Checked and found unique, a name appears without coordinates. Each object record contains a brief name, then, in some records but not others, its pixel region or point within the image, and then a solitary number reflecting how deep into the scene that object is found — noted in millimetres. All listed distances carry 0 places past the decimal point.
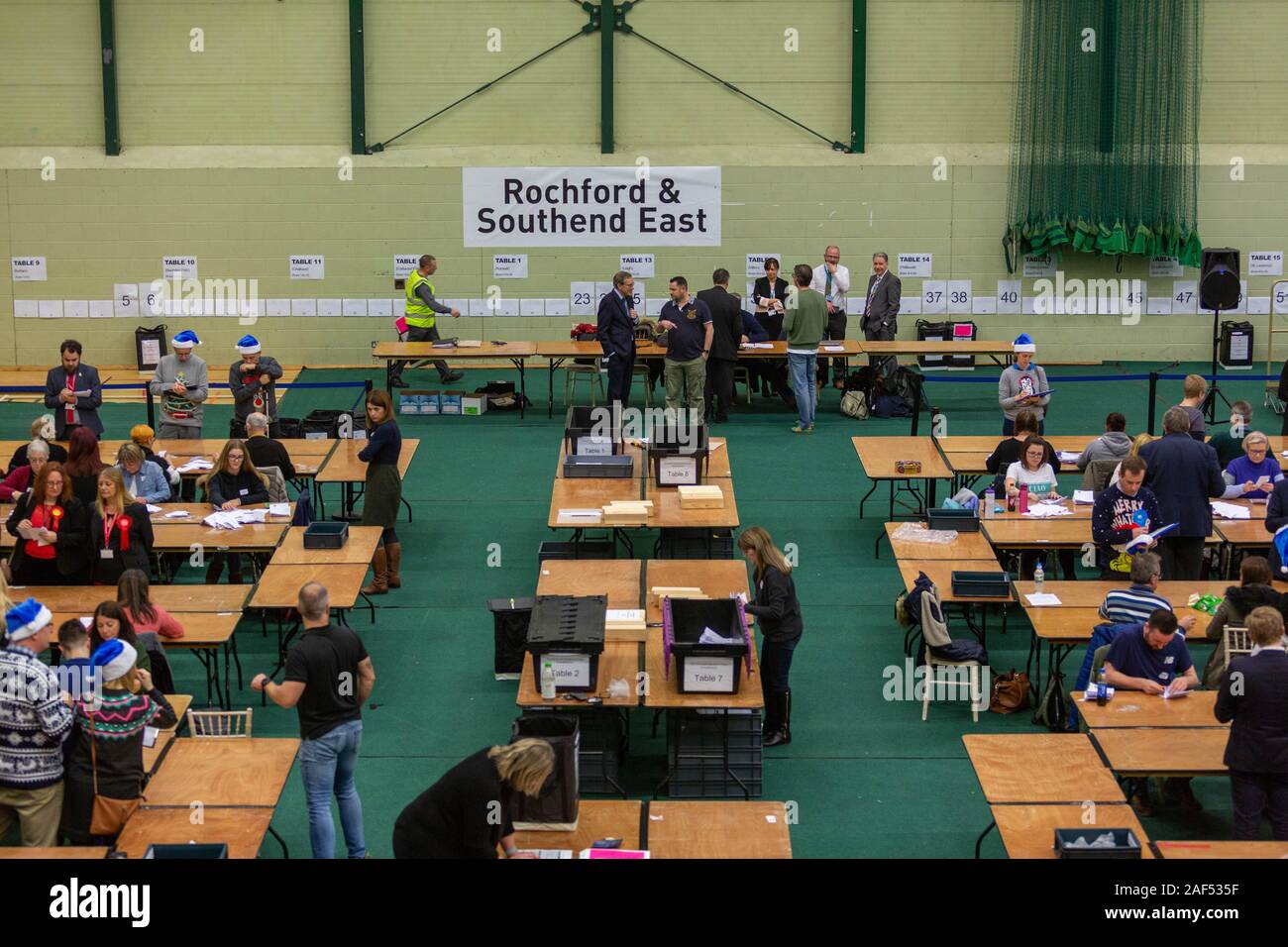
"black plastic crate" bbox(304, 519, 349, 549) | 11289
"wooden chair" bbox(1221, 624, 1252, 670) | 9125
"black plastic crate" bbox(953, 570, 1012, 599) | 10469
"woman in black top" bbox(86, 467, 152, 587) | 10438
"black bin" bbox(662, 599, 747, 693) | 8609
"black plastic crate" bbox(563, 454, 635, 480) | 13062
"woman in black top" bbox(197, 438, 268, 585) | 12164
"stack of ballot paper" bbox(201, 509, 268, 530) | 11711
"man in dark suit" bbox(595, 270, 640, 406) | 17656
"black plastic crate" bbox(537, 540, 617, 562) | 12180
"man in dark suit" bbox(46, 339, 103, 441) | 14250
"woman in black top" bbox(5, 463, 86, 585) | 10430
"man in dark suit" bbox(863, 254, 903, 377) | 20031
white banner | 21078
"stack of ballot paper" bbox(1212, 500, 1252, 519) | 11945
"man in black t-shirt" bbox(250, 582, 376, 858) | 7590
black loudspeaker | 19141
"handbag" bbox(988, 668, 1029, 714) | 10211
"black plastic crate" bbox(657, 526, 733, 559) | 12492
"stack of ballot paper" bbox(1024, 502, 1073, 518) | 12078
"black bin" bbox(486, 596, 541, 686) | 10594
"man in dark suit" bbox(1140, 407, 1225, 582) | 10961
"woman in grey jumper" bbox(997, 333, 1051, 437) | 14555
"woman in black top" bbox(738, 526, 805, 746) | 9391
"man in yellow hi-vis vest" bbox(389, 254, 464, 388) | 19547
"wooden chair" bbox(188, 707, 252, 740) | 8492
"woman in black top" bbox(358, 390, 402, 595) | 11969
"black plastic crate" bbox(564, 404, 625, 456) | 13508
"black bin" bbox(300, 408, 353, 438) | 15492
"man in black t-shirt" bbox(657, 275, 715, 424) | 16991
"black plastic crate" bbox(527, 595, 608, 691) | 8562
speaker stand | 17533
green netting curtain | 20750
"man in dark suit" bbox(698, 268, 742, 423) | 17922
